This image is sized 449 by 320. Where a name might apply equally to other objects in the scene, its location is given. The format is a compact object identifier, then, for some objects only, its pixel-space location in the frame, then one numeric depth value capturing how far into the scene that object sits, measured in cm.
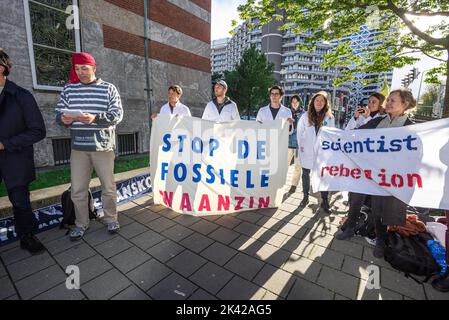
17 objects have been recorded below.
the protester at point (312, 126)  427
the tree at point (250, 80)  2681
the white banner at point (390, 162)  259
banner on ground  301
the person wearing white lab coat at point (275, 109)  484
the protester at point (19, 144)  268
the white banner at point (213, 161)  389
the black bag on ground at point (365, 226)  335
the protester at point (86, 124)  298
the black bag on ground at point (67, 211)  345
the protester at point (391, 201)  286
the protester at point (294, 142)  514
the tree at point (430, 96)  5936
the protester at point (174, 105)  495
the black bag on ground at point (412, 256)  250
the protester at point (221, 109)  464
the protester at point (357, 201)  331
